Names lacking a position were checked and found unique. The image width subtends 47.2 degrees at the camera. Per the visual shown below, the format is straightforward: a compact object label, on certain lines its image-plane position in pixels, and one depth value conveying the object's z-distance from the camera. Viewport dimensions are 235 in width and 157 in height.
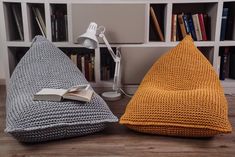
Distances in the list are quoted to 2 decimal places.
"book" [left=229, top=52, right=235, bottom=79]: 2.29
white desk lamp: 1.89
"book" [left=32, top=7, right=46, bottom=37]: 2.24
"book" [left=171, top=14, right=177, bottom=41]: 2.18
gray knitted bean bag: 1.35
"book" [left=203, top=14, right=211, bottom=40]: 2.24
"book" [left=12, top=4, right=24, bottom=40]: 2.24
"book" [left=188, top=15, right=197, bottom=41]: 2.21
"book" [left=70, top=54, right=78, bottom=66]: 2.26
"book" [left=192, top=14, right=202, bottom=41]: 2.19
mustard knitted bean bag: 1.40
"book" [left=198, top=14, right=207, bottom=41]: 2.19
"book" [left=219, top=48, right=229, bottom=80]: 2.28
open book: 1.46
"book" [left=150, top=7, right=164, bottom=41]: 2.18
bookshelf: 2.07
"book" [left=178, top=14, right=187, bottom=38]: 2.19
